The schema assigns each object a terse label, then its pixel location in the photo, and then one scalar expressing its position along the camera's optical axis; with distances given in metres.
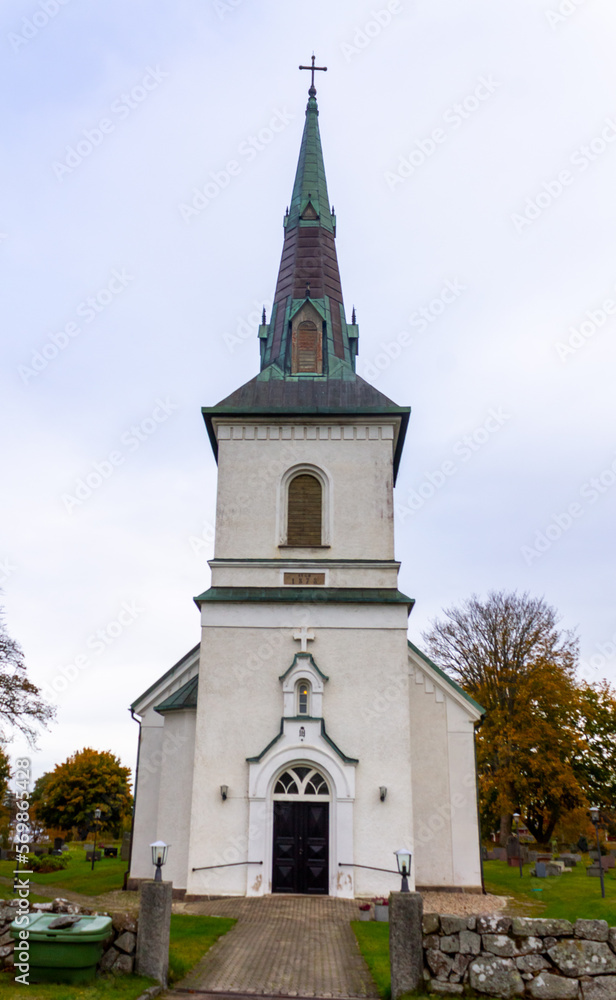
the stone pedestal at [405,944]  9.10
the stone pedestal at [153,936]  9.58
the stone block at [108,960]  9.58
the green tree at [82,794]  44.62
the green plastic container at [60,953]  9.02
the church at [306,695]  18.47
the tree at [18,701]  21.34
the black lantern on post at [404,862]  10.70
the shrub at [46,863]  27.19
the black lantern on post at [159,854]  10.61
